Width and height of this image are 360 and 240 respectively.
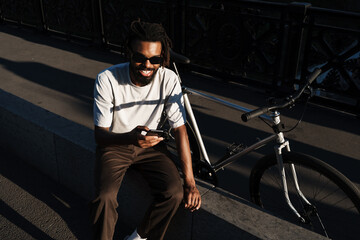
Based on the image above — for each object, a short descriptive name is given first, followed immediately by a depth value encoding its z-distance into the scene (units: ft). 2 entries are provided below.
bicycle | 8.81
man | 8.86
